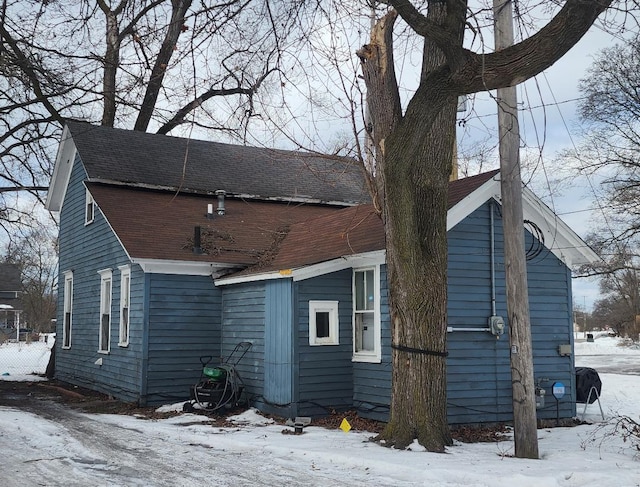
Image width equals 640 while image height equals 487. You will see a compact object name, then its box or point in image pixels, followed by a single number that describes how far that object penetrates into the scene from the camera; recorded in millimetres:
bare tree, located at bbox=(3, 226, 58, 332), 49750
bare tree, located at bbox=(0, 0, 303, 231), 9102
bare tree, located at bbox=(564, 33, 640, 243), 28297
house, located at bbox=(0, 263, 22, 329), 56875
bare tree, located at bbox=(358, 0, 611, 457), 9336
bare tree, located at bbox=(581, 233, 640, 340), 30328
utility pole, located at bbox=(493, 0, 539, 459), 8906
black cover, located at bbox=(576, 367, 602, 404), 13508
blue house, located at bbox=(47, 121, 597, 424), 12266
